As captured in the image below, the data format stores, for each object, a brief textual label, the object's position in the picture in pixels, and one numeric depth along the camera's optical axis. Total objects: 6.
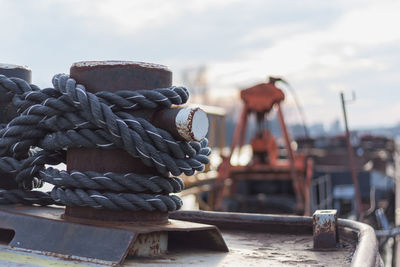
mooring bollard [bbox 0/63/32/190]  2.27
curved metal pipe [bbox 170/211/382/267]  2.36
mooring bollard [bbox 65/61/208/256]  1.91
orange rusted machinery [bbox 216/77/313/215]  9.55
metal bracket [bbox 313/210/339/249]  2.20
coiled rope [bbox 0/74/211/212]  1.86
